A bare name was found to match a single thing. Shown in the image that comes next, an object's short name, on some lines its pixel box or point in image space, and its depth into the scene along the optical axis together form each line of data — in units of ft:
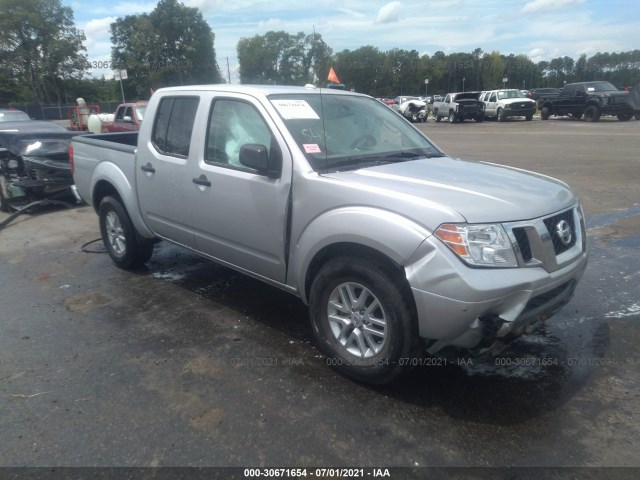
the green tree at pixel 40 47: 188.75
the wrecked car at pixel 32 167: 29.71
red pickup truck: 45.93
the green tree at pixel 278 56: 198.87
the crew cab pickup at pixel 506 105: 100.78
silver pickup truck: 8.88
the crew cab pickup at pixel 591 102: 80.28
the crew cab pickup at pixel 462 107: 105.70
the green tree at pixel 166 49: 224.53
